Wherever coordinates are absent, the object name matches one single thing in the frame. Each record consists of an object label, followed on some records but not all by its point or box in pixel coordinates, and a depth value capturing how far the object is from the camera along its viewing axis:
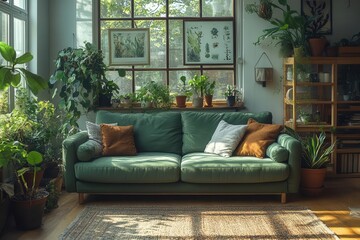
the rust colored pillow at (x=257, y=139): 4.92
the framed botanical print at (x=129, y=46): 6.02
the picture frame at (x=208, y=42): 6.02
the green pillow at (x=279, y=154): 4.63
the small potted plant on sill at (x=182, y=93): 5.86
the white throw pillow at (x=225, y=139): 4.99
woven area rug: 3.73
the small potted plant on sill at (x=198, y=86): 5.83
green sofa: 4.57
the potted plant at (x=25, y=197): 3.78
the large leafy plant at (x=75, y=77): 5.43
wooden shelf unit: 5.58
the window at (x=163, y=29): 6.06
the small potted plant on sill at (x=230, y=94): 5.87
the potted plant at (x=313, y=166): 4.95
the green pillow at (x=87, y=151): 4.65
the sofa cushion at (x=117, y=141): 5.01
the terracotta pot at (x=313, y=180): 4.94
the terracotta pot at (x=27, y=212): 3.84
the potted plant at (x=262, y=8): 5.72
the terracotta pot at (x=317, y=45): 5.66
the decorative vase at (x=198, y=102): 5.84
